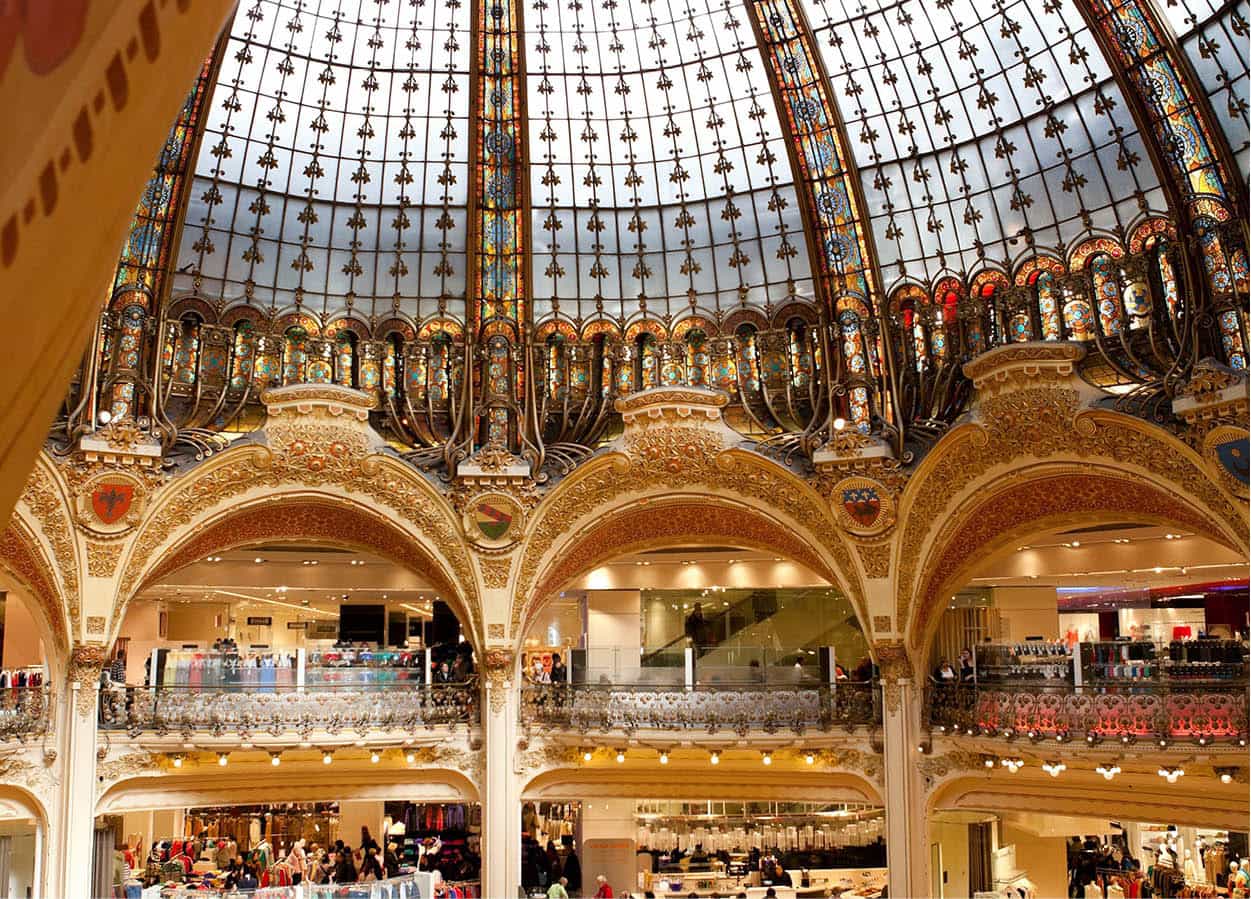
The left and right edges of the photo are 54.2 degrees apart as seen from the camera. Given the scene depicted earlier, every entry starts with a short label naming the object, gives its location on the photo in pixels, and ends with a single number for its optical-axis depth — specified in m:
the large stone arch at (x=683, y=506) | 27.94
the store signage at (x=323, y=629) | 42.11
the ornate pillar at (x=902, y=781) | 26.45
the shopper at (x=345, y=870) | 29.55
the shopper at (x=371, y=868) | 30.75
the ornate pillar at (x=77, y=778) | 25.47
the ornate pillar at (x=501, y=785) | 28.06
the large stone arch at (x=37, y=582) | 26.20
